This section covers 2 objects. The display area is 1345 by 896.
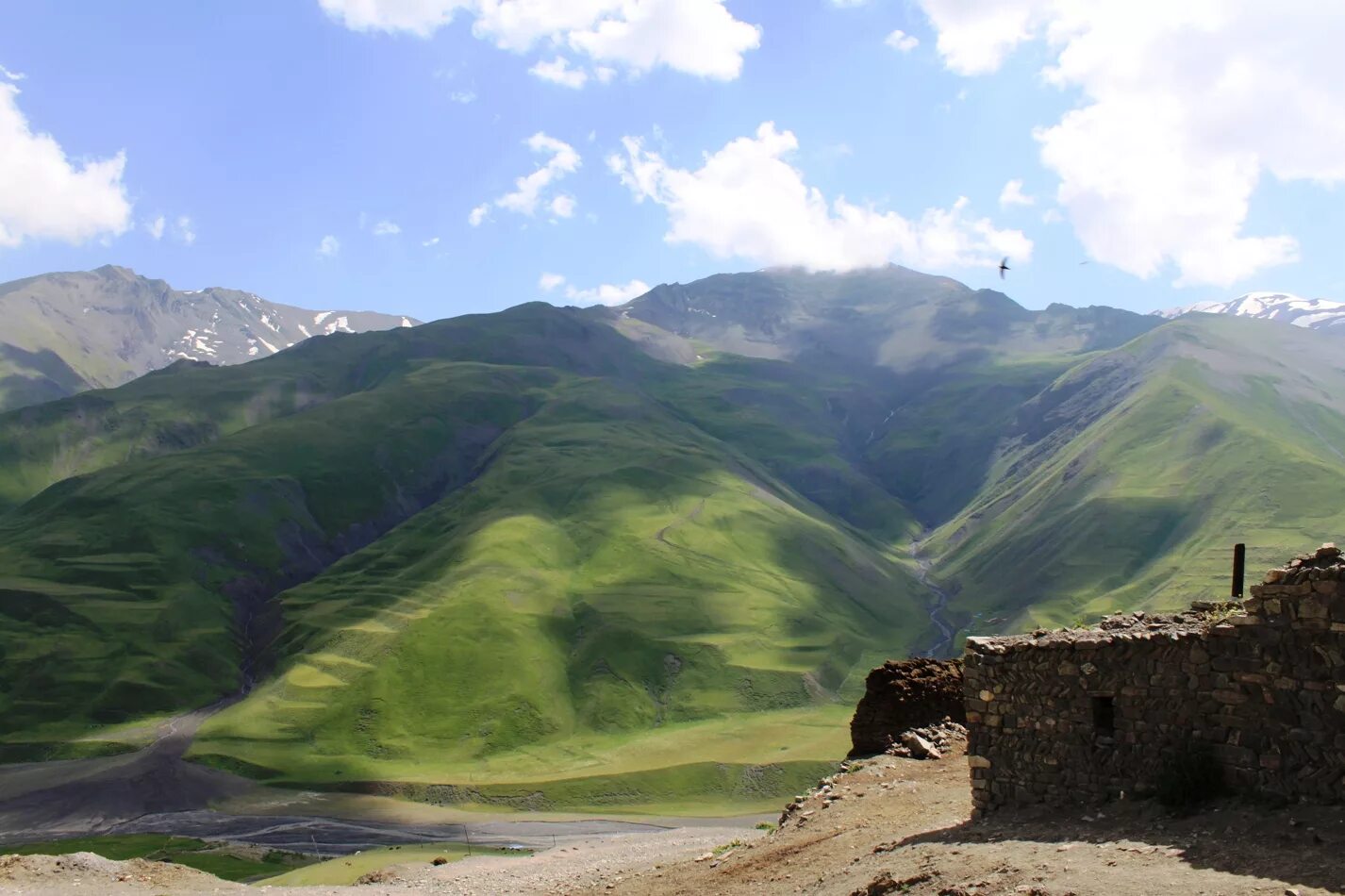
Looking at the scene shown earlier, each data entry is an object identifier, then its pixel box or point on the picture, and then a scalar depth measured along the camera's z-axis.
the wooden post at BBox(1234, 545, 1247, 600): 20.66
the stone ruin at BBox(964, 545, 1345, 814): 15.13
